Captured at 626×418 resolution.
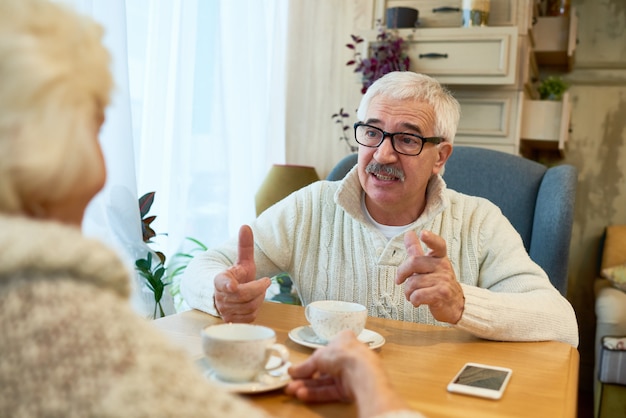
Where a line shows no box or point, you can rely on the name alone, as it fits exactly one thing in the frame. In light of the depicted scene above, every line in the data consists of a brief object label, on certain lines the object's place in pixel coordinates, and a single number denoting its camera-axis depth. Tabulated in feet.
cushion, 10.92
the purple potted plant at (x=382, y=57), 10.25
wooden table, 2.95
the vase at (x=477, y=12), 10.04
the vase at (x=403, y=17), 10.57
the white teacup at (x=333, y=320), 3.67
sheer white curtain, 6.51
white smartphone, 3.14
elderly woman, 1.64
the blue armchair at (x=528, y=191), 6.64
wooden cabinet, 9.95
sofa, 9.57
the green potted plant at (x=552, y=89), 11.54
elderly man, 5.47
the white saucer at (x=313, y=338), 3.75
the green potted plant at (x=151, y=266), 6.82
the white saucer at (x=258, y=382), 2.90
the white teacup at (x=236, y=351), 2.83
